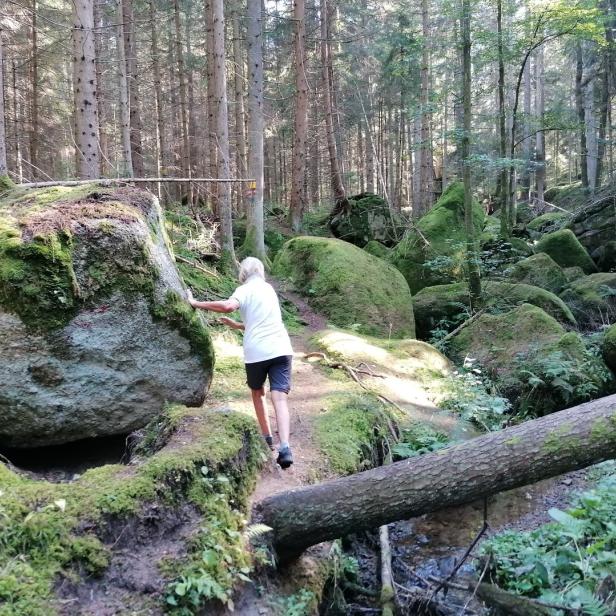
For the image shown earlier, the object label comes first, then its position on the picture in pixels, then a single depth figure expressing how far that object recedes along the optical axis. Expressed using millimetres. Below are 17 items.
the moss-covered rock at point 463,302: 12430
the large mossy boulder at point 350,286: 11969
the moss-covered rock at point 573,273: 16302
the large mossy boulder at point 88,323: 4598
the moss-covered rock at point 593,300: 13297
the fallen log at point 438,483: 3990
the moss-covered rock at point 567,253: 17578
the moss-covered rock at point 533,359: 8586
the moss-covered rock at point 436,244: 15367
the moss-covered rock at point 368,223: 19422
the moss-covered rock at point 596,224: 18750
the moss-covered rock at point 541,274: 14750
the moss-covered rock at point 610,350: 9234
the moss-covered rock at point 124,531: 2969
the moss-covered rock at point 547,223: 21312
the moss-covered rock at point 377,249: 17531
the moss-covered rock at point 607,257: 17797
